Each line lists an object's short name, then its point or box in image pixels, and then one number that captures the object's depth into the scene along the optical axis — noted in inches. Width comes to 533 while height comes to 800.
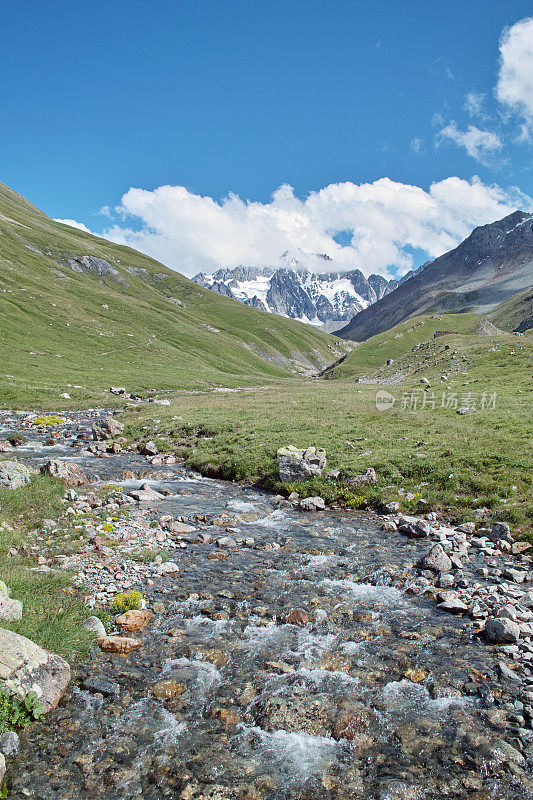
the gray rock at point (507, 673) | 338.2
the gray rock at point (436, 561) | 517.7
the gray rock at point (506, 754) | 270.8
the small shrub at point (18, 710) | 275.6
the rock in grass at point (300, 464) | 910.4
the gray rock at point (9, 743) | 262.2
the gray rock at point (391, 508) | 749.3
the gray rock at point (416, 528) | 643.5
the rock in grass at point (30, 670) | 286.4
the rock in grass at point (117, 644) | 374.0
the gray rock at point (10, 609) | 346.9
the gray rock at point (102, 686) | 326.0
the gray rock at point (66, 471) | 803.4
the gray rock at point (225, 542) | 613.0
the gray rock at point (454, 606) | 434.3
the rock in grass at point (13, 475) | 684.1
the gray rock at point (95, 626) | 385.4
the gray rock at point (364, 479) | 845.8
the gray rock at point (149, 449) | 1267.2
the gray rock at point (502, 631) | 379.2
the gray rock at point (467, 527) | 640.3
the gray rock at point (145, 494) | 798.5
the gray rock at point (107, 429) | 1432.1
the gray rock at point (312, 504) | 798.5
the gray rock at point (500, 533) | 595.2
